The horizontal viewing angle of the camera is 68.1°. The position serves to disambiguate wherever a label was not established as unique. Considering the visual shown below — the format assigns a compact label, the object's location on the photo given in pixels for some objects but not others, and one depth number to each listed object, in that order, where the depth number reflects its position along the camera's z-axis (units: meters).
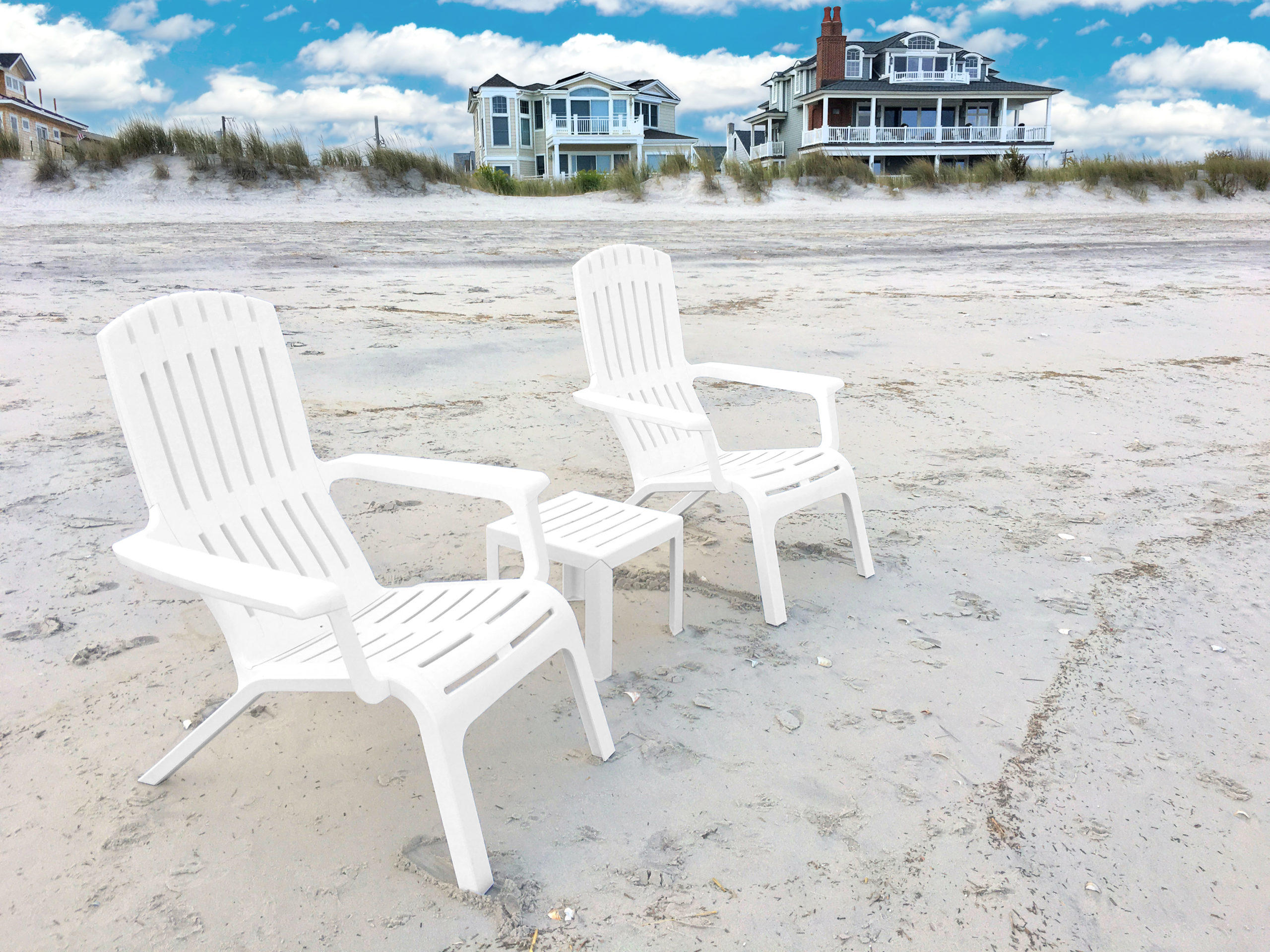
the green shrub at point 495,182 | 16.84
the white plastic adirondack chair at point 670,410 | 3.05
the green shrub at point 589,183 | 17.50
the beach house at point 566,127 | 37.34
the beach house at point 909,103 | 35.12
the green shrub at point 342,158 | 15.16
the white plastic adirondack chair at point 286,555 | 1.84
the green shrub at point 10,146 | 13.90
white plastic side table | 2.64
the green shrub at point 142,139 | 14.31
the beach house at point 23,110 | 38.69
